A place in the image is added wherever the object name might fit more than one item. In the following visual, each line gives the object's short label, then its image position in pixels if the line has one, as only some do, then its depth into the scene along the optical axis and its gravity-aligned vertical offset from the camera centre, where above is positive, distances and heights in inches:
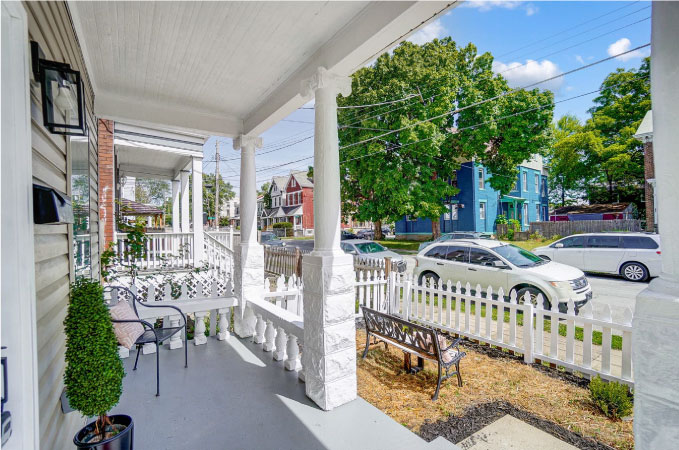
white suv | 212.7 -37.5
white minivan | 329.1 -38.7
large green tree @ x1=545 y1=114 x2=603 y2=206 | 836.6 +181.6
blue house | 819.4 +42.5
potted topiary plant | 64.5 -28.1
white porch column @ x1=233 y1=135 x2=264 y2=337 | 168.7 -13.9
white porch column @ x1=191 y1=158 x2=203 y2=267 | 300.4 +13.6
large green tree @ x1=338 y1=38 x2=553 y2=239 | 610.2 +193.8
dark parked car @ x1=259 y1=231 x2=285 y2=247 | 730.1 -36.4
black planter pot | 65.0 -44.7
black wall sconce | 57.4 +26.9
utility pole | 879.1 +191.4
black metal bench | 127.2 -51.9
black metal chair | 118.2 -42.0
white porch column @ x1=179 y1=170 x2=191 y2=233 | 383.2 +30.2
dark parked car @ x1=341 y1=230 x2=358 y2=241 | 880.0 -37.6
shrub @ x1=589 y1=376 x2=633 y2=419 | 108.9 -62.6
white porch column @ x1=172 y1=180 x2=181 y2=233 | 414.6 +25.8
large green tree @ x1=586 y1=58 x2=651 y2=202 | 724.0 +228.5
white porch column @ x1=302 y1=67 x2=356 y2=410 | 104.3 -20.0
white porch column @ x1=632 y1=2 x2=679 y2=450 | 41.4 -10.4
